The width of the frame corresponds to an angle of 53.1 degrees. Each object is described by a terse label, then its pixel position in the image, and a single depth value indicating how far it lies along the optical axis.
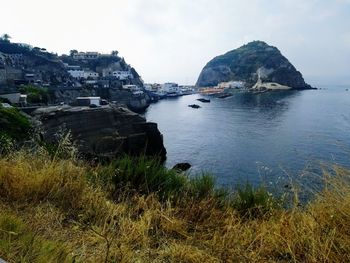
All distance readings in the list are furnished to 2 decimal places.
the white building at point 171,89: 158.60
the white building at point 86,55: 135.25
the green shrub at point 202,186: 5.60
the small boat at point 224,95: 134.50
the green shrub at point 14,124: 26.77
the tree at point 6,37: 114.34
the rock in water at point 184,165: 32.06
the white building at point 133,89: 106.53
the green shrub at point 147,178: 5.70
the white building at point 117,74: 127.69
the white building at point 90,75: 112.66
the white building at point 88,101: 53.05
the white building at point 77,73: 110.43
